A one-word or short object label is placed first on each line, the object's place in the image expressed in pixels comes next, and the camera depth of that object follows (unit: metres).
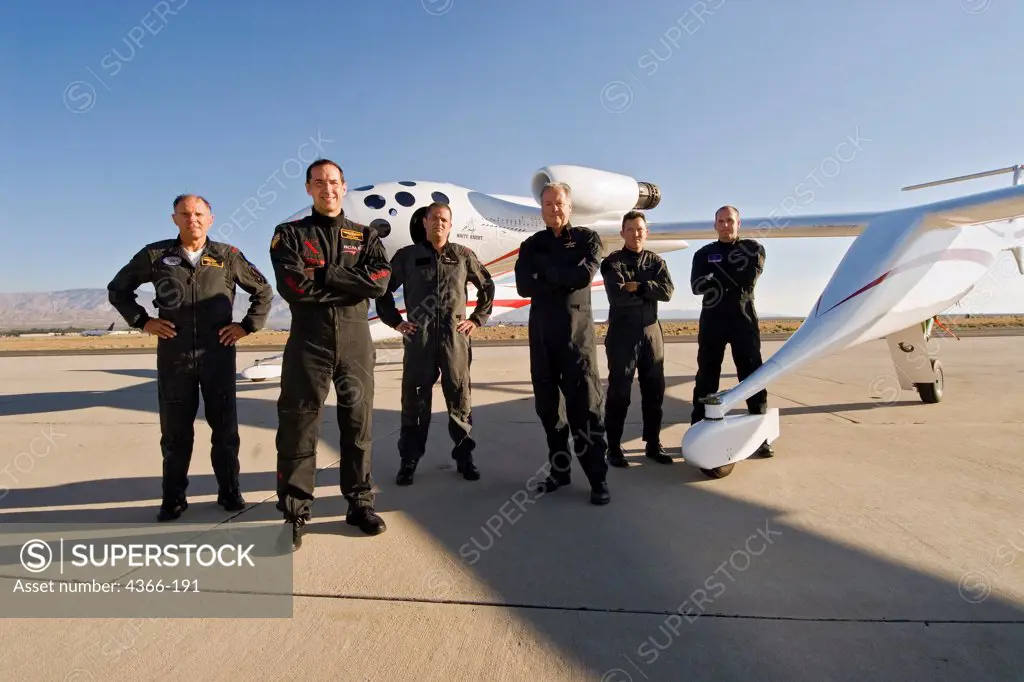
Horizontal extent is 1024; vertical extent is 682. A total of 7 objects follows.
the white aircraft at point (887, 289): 3.42
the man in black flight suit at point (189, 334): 3.08
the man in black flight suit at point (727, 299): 4.19
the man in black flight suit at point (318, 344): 2.66
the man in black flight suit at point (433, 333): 3.70
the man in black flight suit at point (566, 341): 3.20
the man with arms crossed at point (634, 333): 3.98
